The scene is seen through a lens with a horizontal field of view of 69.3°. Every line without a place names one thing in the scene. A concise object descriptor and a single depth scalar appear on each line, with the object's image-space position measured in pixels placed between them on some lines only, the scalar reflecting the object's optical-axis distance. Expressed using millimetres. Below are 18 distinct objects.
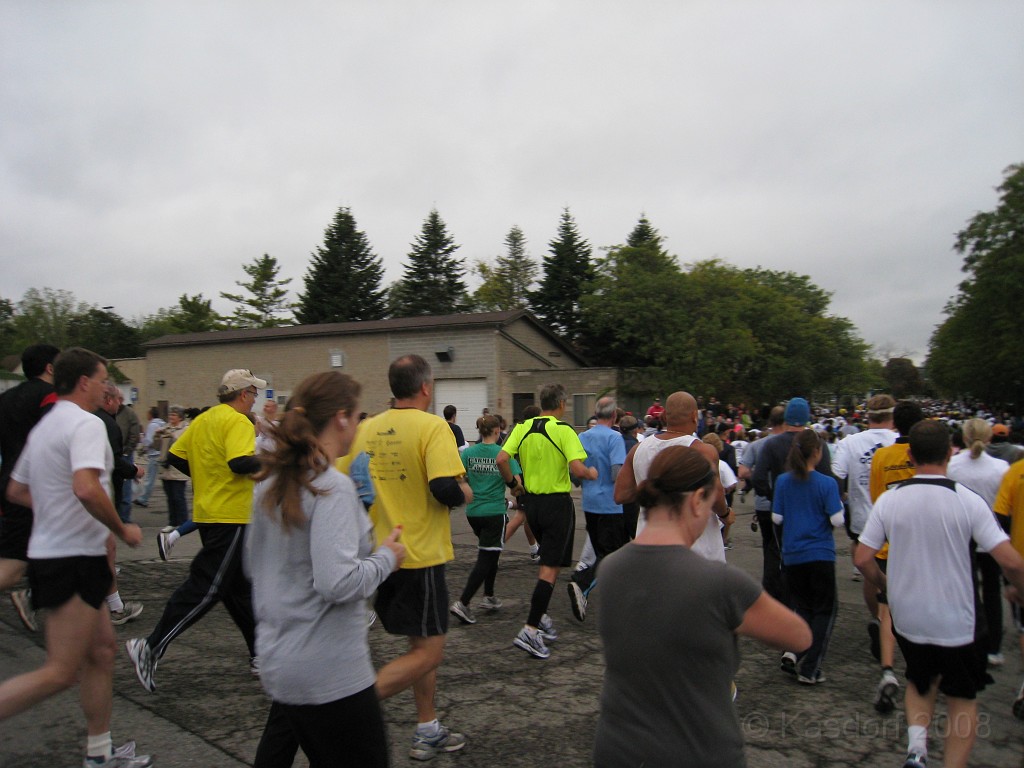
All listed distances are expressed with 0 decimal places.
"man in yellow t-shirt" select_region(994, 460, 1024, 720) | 4465
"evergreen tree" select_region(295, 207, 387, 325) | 62281
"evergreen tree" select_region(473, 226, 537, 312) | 63188
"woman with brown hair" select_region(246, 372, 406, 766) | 2342
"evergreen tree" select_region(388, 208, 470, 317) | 63562
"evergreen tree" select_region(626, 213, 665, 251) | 63106
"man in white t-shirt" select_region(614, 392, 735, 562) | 4527
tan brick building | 30750
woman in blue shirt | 4957
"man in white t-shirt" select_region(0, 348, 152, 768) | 3307
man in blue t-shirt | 6367
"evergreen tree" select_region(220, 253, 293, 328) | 68625
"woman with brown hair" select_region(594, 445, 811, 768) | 1979
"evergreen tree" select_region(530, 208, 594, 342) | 56062
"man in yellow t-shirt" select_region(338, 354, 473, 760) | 3693
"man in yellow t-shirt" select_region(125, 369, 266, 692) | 4707
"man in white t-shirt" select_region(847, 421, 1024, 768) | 3357
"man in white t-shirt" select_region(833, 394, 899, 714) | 6144
